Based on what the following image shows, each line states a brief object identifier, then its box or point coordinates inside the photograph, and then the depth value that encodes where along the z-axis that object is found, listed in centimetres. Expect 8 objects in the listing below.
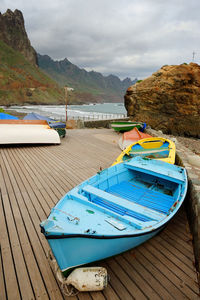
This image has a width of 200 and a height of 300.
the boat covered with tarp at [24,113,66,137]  1069
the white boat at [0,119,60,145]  830
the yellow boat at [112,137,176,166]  600
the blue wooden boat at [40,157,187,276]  217
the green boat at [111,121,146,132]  1335
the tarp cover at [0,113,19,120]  1129
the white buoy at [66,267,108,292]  219
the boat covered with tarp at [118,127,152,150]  931
